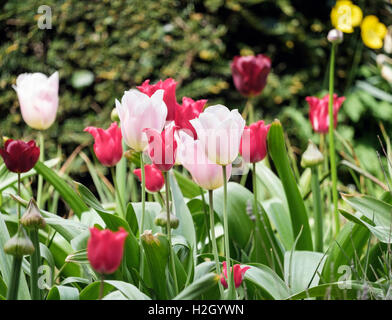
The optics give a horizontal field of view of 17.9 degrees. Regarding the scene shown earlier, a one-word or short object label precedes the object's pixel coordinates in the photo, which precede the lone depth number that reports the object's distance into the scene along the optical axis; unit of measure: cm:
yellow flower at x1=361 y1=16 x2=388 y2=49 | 358
